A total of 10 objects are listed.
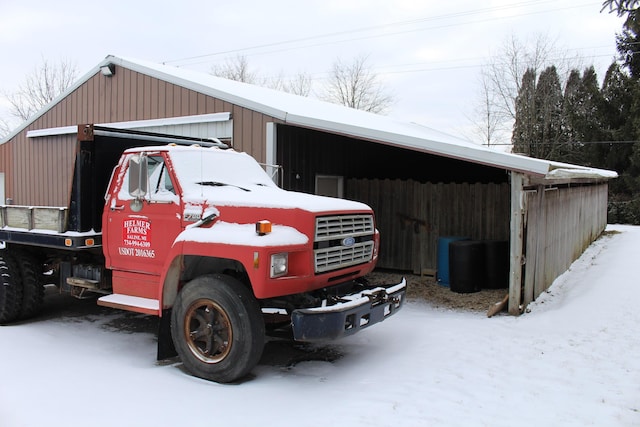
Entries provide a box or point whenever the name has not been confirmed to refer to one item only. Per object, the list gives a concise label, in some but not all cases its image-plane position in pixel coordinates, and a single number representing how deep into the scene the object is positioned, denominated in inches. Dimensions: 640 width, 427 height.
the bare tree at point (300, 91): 1659.7
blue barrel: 387.9
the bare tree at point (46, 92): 1353.3
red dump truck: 183.8
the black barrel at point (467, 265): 357.4
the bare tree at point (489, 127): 1406.3
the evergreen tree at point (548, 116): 1299.2
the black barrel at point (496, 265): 362.3
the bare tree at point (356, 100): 1667.1
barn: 298.5
